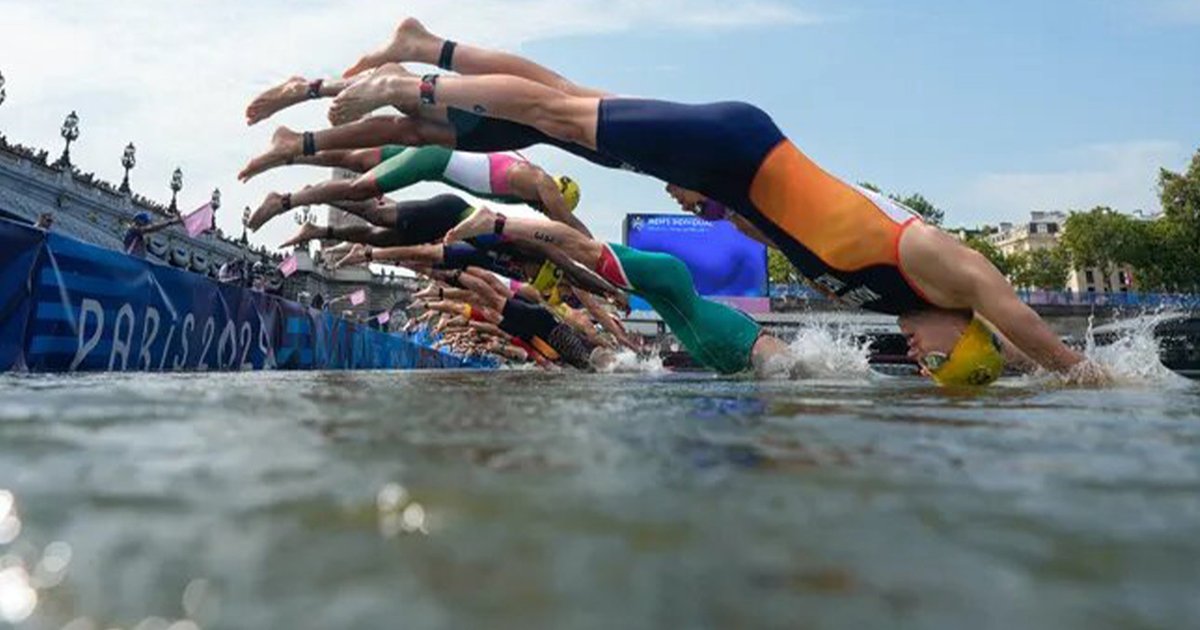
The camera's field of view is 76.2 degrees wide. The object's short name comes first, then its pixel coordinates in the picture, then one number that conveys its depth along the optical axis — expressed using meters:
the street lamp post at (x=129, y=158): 42.50
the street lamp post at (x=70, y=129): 37.73
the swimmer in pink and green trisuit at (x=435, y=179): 6.40
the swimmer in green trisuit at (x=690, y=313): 5.39
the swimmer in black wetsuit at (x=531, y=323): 8.95
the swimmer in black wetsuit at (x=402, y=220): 7.68
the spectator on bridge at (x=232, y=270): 10.12
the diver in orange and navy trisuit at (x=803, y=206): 3.57
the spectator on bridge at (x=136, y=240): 7.87
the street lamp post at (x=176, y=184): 47.81
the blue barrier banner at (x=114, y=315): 4.09
